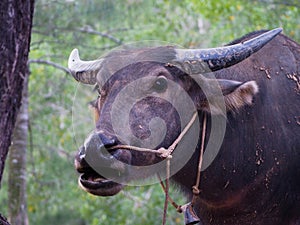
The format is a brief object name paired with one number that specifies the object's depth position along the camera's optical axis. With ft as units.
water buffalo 16.97
